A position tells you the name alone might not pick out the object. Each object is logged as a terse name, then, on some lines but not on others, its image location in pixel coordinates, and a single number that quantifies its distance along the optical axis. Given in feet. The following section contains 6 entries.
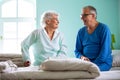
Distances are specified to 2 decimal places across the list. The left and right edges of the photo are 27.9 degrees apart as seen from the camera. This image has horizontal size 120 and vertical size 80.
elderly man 7.29
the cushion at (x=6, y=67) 4.83
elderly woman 7.82
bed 4.60
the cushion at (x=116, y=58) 10.05
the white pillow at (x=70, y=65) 4.65
